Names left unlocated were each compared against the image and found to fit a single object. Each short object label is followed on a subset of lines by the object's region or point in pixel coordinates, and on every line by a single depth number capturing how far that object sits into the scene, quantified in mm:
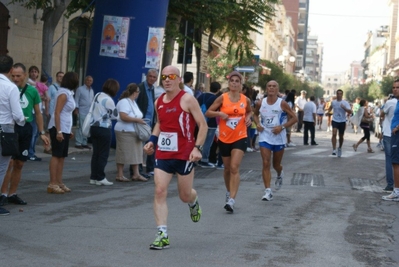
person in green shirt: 10164
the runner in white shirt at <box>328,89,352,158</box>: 22281
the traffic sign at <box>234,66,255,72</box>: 32844
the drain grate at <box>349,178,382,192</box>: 14469
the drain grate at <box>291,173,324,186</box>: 14846
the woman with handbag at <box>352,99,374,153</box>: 26156
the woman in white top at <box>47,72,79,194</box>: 11594
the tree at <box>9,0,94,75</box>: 18500
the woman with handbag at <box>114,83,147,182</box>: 13648
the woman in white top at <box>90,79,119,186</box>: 12906
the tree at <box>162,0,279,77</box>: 23703
